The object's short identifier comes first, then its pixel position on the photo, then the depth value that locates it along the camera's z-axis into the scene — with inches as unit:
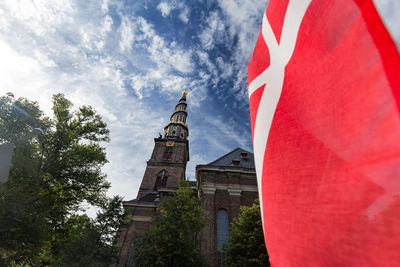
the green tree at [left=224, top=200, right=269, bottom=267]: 423.8
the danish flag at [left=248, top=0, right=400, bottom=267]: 67.3
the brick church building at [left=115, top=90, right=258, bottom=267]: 666.8
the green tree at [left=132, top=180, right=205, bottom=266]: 431.2
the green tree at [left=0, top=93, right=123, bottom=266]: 373.7
